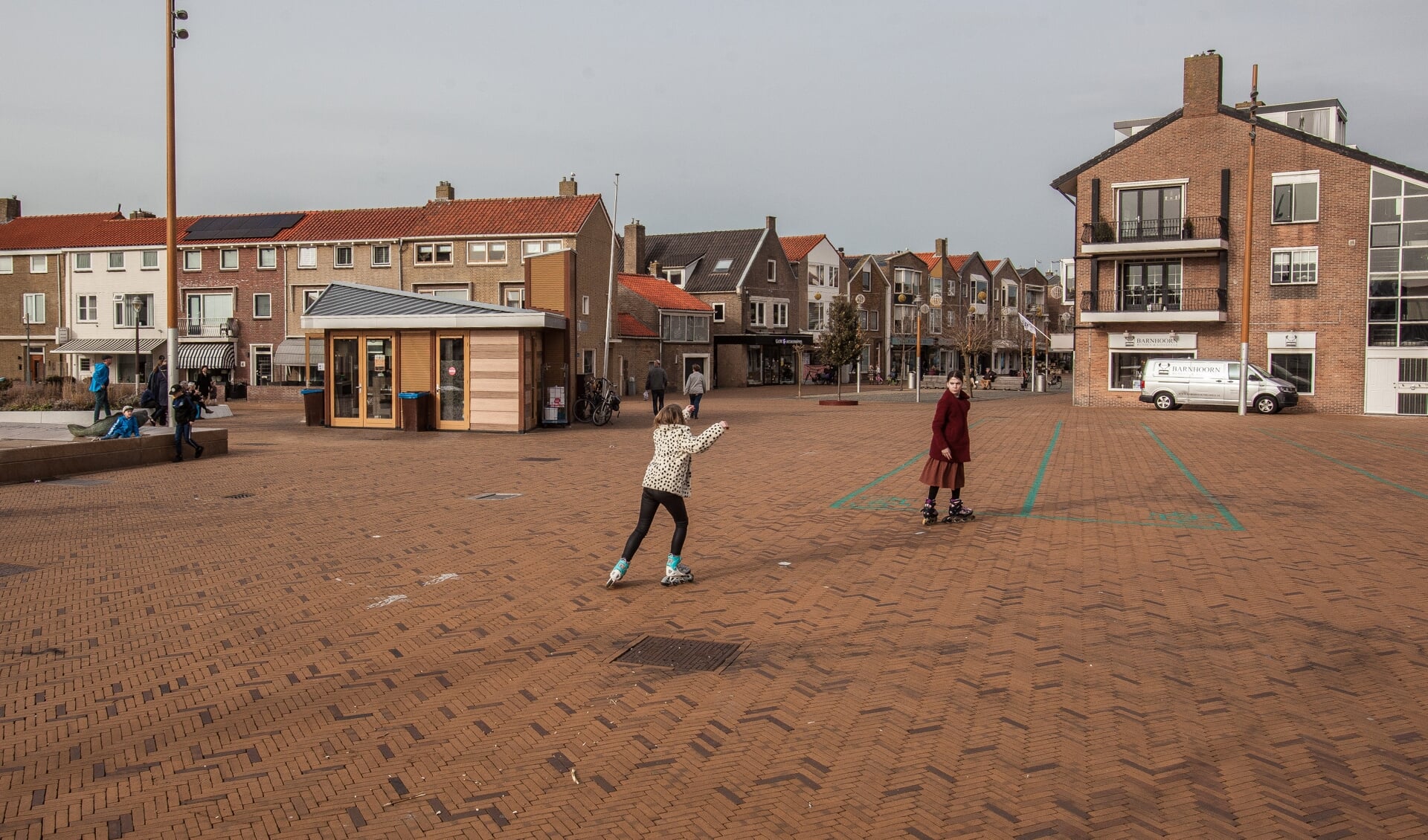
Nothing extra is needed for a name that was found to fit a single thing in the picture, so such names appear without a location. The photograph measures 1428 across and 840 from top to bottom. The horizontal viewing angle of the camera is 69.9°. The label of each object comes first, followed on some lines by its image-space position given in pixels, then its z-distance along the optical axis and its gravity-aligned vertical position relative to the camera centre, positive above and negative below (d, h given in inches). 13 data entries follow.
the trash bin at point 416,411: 922.1 -27.0
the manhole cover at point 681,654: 240.1 -65.5
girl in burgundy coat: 426.0 -28.0
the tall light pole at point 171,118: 711.7 +185.3
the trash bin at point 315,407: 1010.1 -26.0
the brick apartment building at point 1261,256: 1327.5 +184.8
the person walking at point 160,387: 943.0 -7.6
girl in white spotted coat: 309.9 -28.5
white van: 1282.0 +2.0
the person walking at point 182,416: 673.0 -24.6
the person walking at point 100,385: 831.9 -5.2
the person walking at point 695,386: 1069.1 -2.4
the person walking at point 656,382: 1065.5 +1.2
